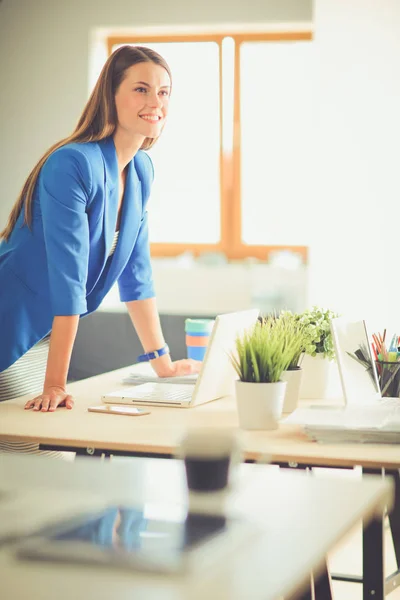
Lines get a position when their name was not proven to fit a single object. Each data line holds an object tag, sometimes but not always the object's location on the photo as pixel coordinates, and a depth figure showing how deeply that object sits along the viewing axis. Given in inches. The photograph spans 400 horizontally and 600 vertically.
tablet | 39.0
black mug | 48.9
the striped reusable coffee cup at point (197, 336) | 114.6
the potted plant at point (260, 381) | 80.7
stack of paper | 75.8
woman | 89.8
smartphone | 86.7
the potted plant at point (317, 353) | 96.3
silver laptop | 89.7
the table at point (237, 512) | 35.9
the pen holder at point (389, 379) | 93.6
